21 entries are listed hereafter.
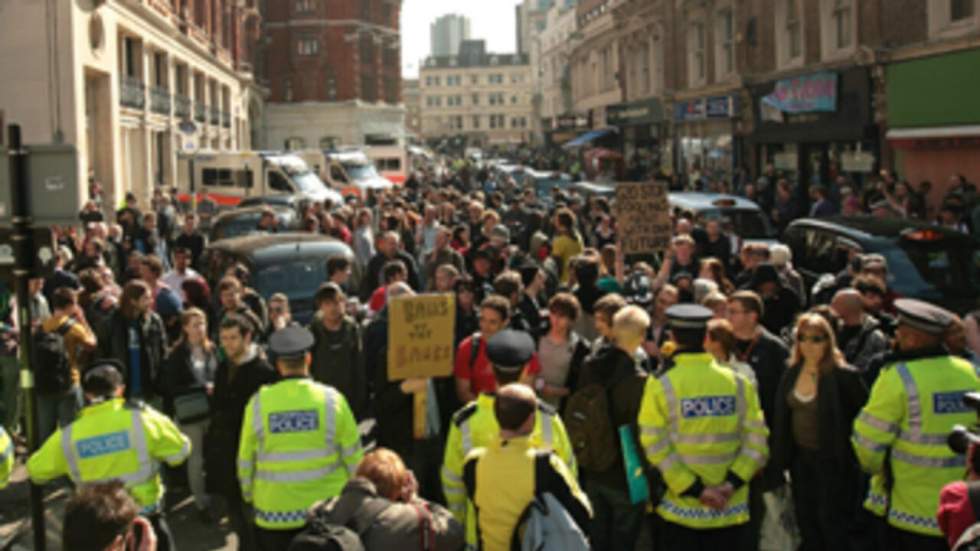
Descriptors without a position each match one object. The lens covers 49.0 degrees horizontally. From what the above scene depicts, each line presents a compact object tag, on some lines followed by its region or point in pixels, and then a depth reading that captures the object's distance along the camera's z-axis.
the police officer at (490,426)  5.44
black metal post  6.99
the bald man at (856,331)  7.50
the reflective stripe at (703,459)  5.68
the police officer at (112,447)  5.64
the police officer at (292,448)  5.64
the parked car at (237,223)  19.09
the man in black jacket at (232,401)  7.15
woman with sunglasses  6.38
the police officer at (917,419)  5.55
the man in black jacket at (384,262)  12.42
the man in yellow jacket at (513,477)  4.85
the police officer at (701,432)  5.65
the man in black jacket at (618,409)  6.35
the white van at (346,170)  39.79
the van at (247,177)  33.31
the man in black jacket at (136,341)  8.88
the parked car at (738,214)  16.77
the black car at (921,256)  11.27
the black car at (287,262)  12.20
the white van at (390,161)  49.81
